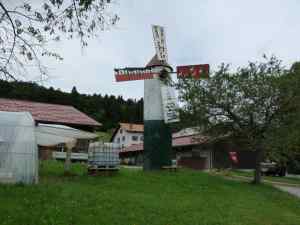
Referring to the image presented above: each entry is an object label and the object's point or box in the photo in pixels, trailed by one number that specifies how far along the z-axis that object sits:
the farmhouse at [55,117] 29.80
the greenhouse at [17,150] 13.41
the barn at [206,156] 34.34
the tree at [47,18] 7.40
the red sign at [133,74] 23.61
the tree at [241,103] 19.70
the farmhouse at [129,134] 64.69
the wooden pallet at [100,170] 17.66
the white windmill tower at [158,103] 22.02
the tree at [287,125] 19.03
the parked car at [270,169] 32.94
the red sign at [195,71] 21.00
